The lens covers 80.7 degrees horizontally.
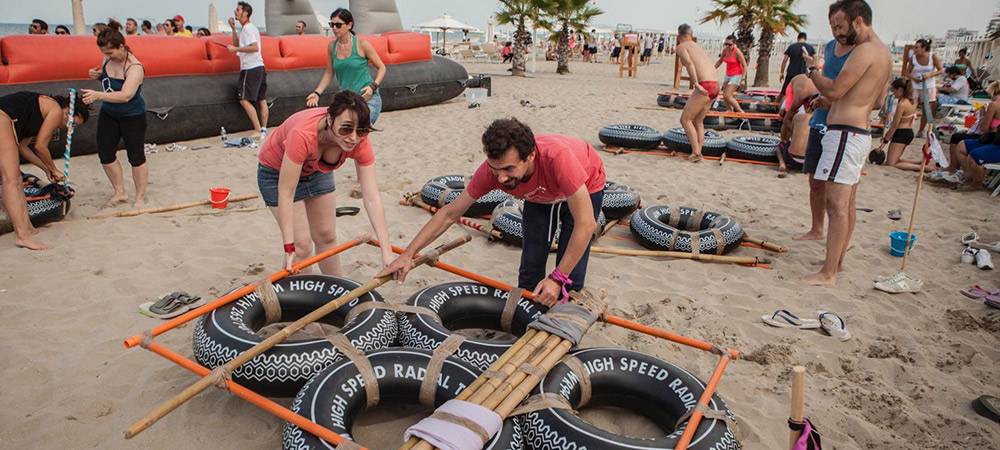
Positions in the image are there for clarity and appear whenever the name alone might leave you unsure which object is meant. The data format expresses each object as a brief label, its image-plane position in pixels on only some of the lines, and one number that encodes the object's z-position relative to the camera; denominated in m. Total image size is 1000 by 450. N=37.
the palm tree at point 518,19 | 20.22
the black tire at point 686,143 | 8.41
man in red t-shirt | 2.64
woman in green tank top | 6.01
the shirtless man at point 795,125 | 6.83
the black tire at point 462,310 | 3.18
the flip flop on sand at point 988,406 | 2.94
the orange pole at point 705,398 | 2.29
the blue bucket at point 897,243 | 5.03
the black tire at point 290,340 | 2.75
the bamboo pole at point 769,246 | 5.05
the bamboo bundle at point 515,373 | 2.42
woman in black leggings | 5.17
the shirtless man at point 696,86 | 7.63
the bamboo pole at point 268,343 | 2.12
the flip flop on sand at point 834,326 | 3.73
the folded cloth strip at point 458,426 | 2.15
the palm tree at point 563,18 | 21.11
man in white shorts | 3.87
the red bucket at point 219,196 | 5.84
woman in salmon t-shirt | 2.98
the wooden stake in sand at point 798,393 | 1.91
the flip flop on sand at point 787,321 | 3.84
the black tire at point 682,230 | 4.91
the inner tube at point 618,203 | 5.64
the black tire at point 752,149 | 8.15
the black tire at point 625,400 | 2.36
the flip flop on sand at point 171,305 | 3.80
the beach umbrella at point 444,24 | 28.12
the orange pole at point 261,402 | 2.22
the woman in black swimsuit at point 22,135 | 4.50
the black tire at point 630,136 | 8.59
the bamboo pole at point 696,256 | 4.80
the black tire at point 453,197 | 5.79
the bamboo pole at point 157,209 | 5.53
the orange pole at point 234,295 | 2.71
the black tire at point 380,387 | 2.37
